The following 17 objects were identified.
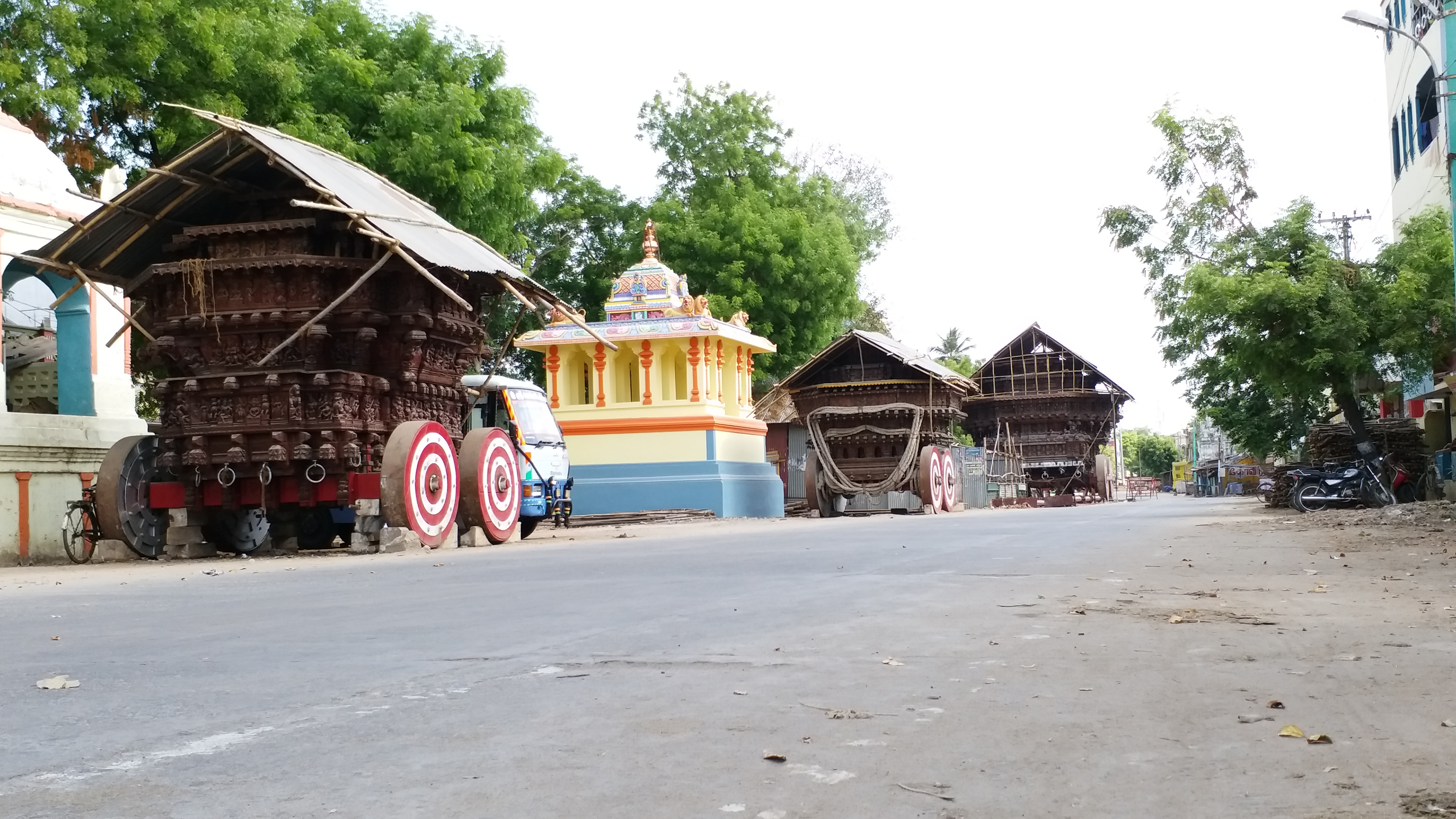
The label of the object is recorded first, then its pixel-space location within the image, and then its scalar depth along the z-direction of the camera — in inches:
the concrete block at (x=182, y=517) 574.6
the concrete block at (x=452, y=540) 608.7
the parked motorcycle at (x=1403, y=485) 890.1
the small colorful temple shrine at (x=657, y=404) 1238.9
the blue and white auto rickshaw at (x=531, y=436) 763.4
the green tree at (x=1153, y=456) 5521.7
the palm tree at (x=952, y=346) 3257.9
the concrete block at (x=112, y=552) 579.5
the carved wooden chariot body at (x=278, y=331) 560.1
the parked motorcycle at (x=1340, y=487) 896.3
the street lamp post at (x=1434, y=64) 775.7
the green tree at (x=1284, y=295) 866.1
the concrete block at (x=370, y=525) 567.8
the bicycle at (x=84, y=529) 587.5
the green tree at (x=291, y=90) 789.2
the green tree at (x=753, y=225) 1487.5
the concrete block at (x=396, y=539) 564.7
